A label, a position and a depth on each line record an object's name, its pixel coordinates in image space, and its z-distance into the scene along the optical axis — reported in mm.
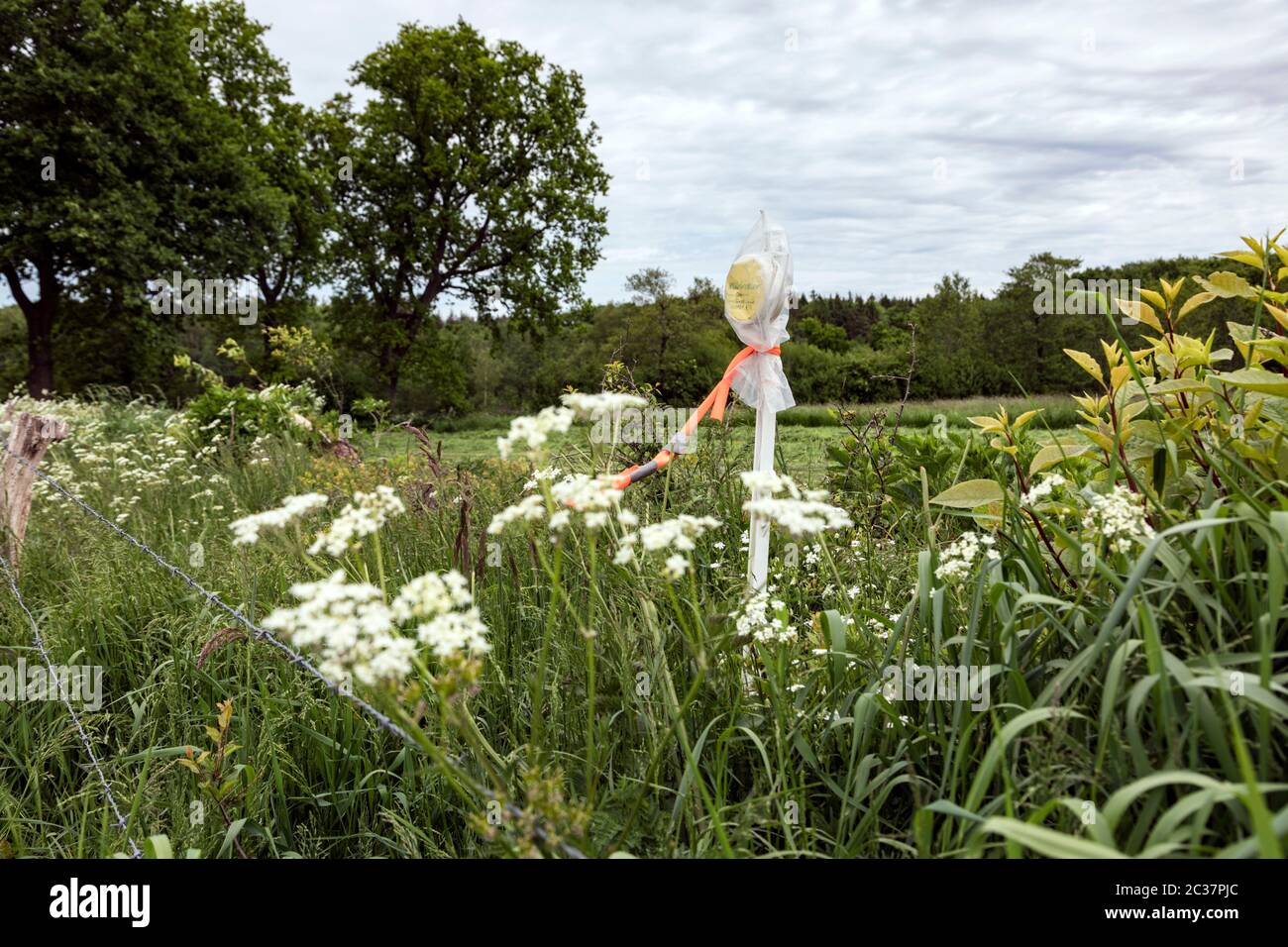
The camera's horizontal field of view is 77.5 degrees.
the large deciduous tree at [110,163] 17844
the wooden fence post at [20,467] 3846
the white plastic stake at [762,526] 2414
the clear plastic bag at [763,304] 2666
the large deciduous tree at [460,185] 24125
